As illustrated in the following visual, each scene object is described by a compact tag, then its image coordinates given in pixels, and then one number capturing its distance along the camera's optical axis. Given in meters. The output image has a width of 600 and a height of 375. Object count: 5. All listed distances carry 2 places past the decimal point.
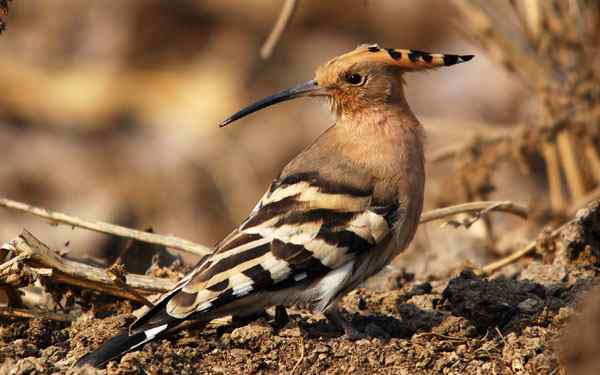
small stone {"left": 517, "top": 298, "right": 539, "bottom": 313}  7.46
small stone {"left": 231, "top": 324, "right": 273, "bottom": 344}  7.09
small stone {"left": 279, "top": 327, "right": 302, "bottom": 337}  7.20
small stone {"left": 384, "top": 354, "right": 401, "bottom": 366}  6.89
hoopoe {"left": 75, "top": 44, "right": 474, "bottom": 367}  7.01
